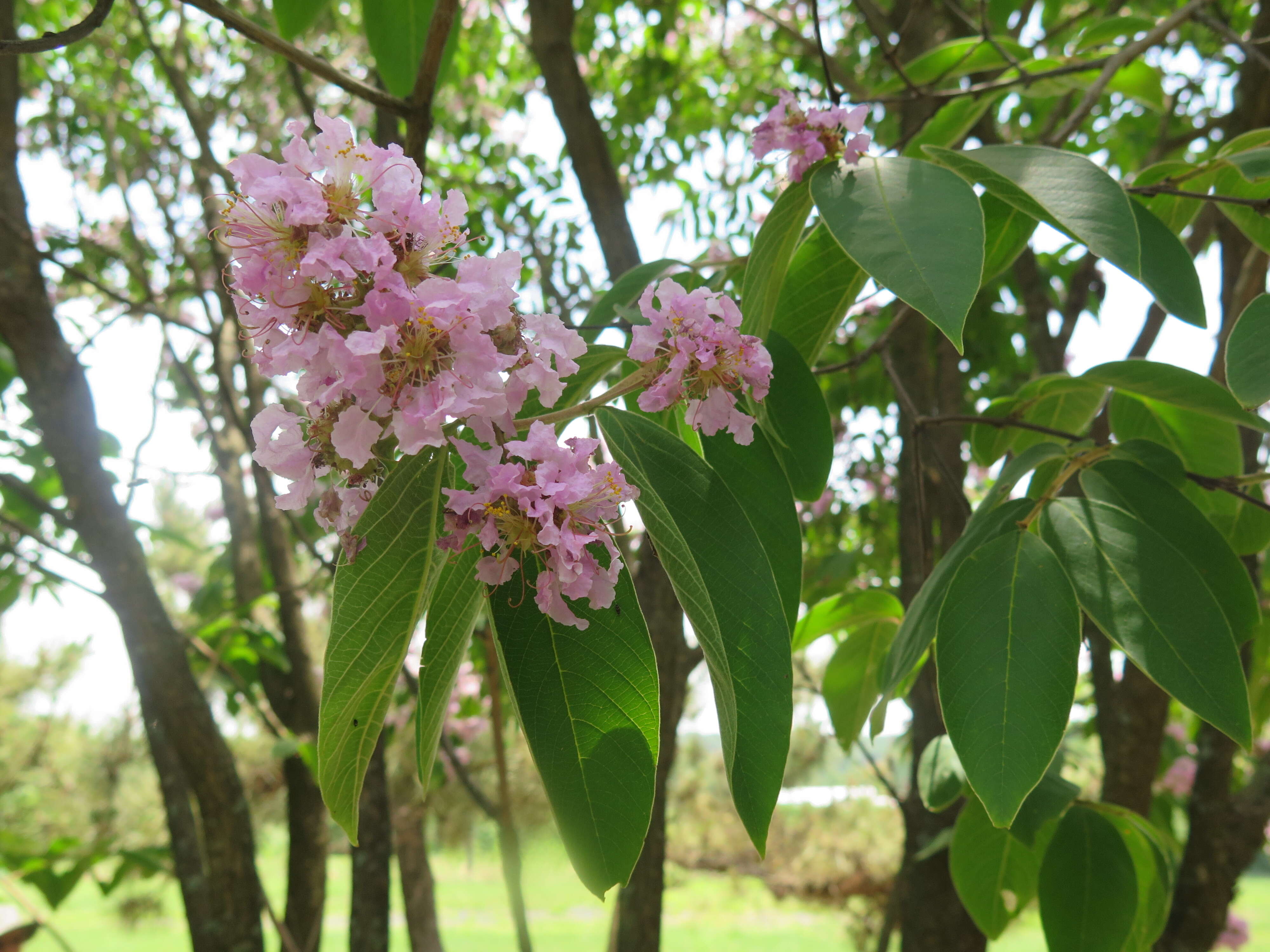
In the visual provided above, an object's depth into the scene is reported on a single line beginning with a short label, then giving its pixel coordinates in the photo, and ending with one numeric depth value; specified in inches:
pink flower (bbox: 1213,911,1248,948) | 103.2
